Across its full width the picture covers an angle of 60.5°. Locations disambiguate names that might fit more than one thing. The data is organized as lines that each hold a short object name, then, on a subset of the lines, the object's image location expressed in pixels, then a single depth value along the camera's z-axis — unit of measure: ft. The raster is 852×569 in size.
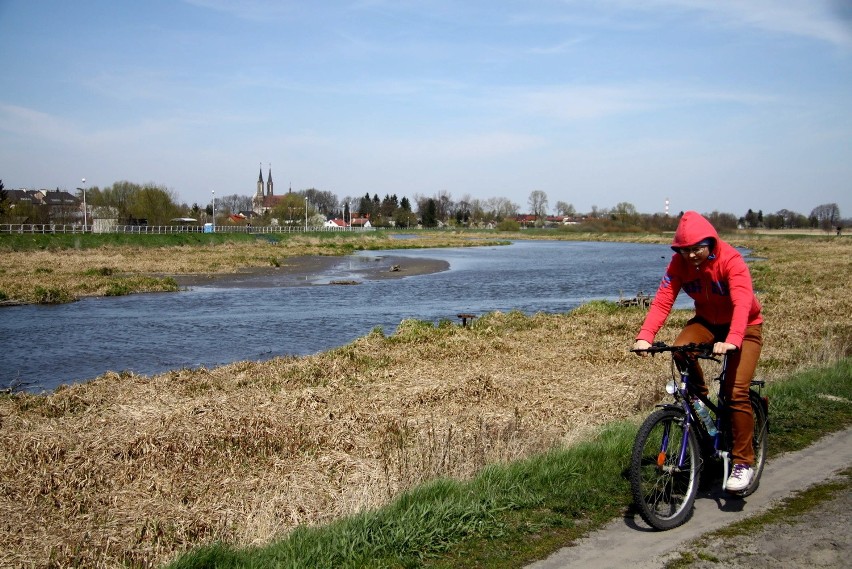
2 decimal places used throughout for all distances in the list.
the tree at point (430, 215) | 627.46
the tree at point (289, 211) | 467.93
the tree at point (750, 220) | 302.00
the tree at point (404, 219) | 615.16
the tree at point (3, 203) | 255.09
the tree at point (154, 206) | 330.34
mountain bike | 18.01
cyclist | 19.12
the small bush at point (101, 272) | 135.03
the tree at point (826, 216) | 402.97
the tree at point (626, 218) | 273.81
